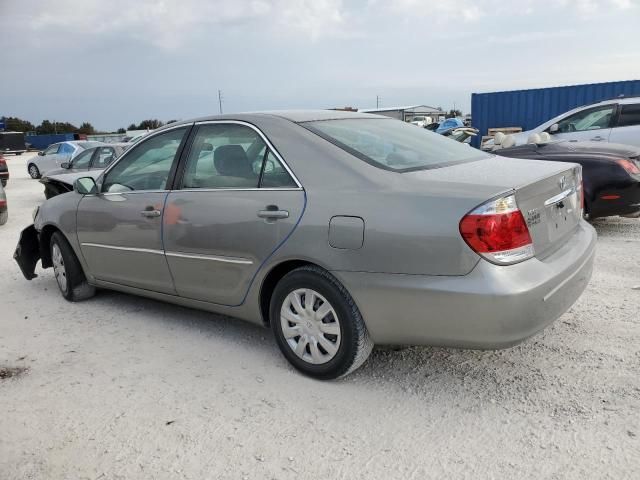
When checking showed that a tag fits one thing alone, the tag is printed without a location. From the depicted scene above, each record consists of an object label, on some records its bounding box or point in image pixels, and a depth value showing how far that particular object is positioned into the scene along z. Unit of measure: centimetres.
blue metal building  1574
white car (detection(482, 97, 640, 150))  925
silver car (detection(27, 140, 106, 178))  1883
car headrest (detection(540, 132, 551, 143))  778
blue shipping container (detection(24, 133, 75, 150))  5884
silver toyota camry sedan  263
